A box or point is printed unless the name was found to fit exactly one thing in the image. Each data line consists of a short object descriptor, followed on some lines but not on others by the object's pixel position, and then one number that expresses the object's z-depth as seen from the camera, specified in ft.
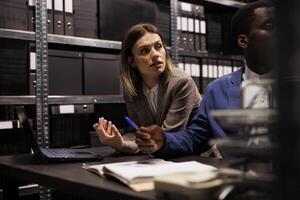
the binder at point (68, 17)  7.32
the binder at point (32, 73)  6.78
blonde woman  5.66
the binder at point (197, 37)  9.47
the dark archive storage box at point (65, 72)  7.01
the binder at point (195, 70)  9.40
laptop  3.71
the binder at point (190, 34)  9.32
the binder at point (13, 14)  6.47
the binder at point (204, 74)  9.47
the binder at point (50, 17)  7.08
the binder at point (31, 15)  6.79
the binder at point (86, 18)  7.50
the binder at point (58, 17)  7.16
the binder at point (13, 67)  6.46
